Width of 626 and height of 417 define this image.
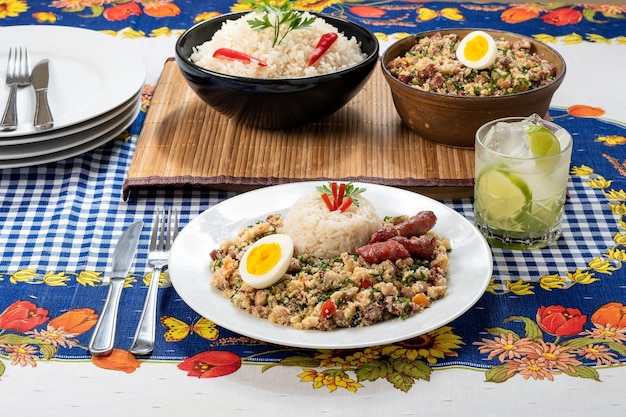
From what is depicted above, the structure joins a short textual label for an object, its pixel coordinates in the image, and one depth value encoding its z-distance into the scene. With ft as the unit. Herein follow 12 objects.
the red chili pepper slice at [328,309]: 5.68
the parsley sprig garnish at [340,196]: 6.70
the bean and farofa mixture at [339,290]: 5.74
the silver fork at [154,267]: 5.85
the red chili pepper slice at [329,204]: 6.72
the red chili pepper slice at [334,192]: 6.72
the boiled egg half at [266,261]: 5.99
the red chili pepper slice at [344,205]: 6.67
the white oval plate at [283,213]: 5.57
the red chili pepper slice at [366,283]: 5.94
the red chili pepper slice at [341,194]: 6.69
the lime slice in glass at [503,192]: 6.83
